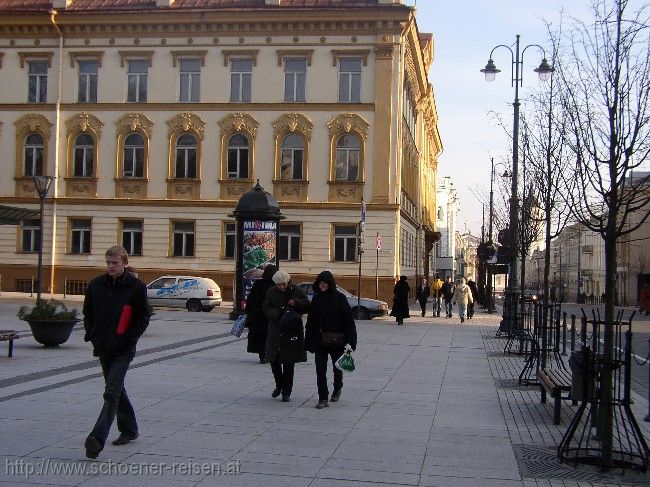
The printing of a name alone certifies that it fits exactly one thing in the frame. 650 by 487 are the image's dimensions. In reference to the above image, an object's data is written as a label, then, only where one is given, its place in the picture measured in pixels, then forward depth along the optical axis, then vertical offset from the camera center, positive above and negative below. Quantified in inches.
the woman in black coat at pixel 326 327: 448.8 -29.4
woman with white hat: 462.3 -34.9
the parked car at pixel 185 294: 1416.1 -44.0
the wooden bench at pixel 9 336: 596.4 -49.1
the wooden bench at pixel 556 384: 408.8 -52.1
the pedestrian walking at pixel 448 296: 1493.6 -40.9
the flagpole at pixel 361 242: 1300.4 +39.2
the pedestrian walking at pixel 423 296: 1428.8 -40.7
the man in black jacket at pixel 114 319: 319.9 -19.6
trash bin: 335.3 -40.9
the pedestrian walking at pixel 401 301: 1235.9 -42.6
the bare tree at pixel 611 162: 335.6 +47.6
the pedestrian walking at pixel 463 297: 1345.7 -39.1
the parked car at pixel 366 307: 1327.5 -55.7
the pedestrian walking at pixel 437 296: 1489.9 -41.3
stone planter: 689.0 -51.3
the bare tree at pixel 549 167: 673.0 +88.1
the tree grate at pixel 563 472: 314.8 -71.1
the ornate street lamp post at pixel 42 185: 1049.5 +92.0
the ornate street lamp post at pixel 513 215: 954.7 +67.3
